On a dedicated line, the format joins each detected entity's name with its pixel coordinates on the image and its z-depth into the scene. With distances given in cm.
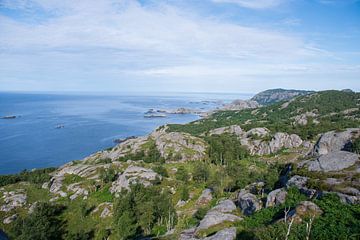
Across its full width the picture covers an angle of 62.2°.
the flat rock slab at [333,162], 4478
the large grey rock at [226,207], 4554
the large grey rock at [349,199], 3469
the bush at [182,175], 9525
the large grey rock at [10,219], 8631
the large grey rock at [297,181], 4265
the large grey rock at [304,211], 3254
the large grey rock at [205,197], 7056
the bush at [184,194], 7538
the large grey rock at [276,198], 4106
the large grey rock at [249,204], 4416
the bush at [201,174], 9294
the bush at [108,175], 9912
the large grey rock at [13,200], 9194
